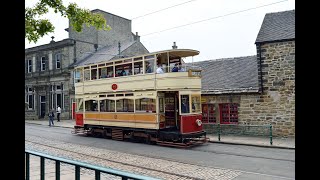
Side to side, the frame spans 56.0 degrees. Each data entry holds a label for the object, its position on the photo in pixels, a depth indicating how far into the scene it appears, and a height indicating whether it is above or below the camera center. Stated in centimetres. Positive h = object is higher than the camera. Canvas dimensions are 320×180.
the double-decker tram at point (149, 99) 1562 -20
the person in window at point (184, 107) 1566 -60
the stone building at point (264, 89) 1720 +38
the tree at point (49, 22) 859 +234
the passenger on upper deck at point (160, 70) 1614 +140
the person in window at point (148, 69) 1675 +151
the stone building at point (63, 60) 3388 +445
